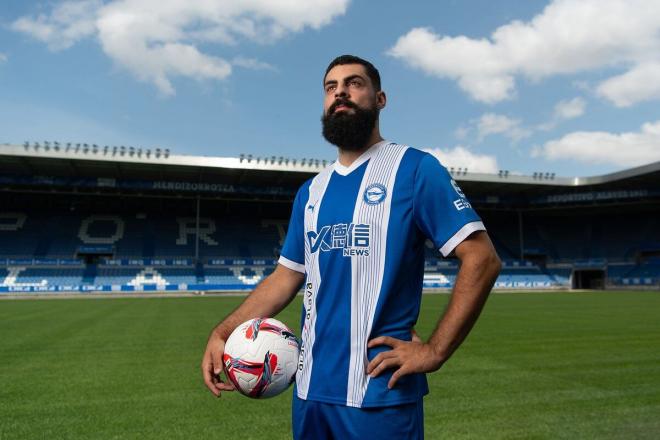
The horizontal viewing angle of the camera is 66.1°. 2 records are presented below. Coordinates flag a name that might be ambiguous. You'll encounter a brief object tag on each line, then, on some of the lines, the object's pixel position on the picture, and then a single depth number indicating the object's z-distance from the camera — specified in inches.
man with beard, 63.8
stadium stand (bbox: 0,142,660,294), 1258.6
